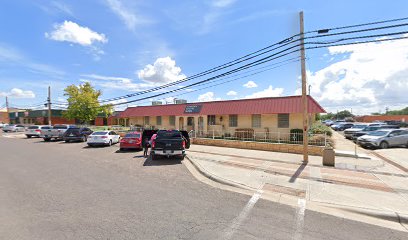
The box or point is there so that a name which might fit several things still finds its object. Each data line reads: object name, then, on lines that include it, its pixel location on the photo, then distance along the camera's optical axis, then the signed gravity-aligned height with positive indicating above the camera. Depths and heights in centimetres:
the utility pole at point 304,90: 1062 +172
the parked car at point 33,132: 2689 -88
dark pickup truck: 1079 -113
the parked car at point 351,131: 2263 -87
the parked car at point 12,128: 3975 -53
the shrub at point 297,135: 1568 -94
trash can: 993 -162
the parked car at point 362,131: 2091 -83
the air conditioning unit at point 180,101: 3075 +345
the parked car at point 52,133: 2223 -85
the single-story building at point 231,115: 1789 +95
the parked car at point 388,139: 1581 -124
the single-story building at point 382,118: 6806 +174
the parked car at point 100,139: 1689 -115
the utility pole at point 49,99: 3559 +447
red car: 1462 -123
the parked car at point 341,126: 3599 -51
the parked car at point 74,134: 2045 -94
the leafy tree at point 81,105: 3866 +380
